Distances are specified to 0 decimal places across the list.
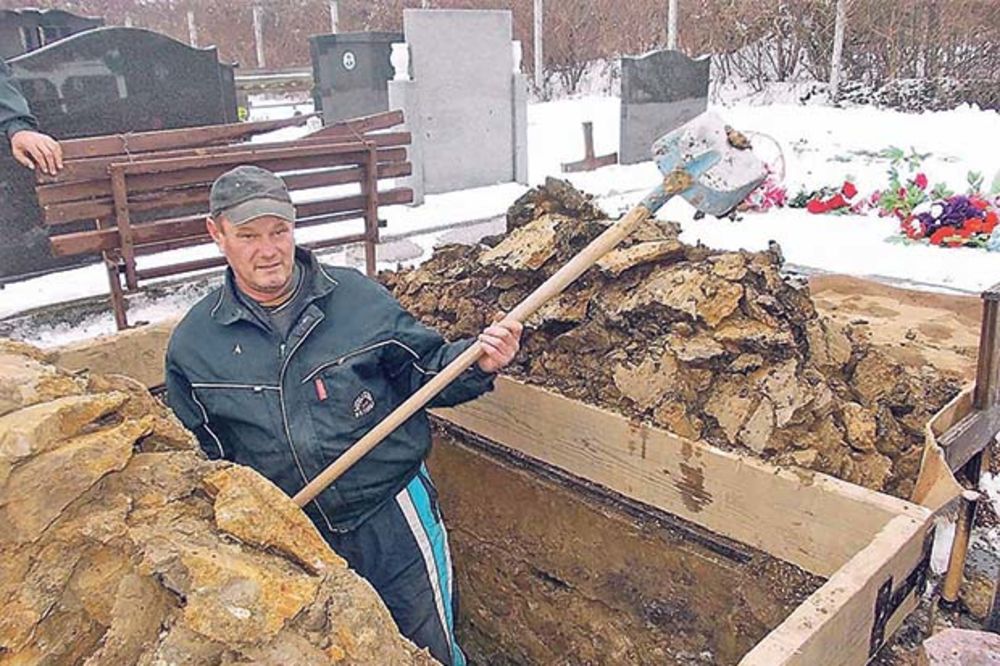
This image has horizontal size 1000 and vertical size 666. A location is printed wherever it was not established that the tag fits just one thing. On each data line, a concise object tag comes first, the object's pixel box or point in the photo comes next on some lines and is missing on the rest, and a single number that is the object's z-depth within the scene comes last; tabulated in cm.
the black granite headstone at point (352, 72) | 1095
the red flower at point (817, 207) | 816
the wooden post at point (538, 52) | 1647
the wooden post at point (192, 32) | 2072
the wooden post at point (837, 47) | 1366
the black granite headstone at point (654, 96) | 1065
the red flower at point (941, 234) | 693
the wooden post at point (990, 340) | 257
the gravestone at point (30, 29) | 991
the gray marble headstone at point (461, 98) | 869
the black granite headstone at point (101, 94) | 633
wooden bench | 482
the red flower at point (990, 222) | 688
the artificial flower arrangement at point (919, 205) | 691
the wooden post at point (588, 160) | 1080
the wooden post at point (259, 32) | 2147
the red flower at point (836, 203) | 815
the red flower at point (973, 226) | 689
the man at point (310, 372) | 221
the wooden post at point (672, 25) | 1468
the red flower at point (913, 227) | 710
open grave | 226
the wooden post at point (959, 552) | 266
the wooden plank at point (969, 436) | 246
